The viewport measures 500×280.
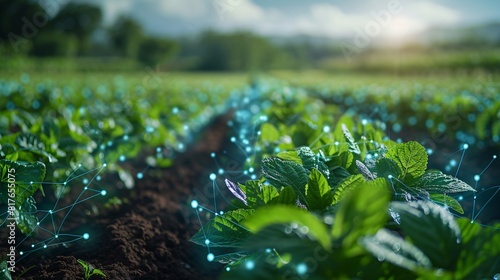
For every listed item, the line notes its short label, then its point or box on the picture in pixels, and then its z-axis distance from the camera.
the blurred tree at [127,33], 48.49
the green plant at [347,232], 1.17
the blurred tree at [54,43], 38.25
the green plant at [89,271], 2.03
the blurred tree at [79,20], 37.94
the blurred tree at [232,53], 61.53
